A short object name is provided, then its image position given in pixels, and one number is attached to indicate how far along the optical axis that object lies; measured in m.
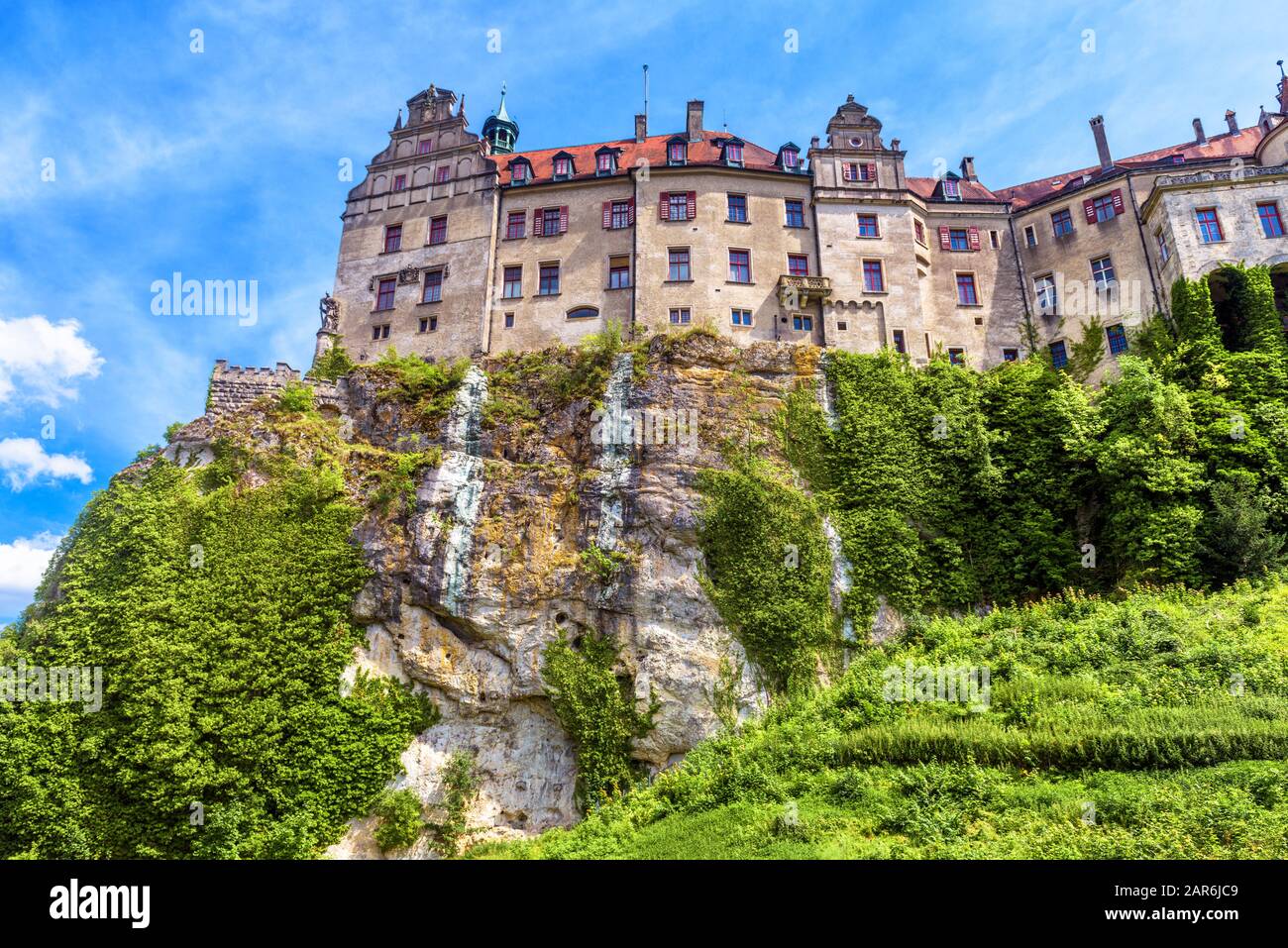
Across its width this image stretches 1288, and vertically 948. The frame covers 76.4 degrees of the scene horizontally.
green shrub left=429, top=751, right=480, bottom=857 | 24.93
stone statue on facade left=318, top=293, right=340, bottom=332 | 39.62
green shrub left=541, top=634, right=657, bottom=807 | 24.89
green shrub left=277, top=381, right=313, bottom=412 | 32.03
